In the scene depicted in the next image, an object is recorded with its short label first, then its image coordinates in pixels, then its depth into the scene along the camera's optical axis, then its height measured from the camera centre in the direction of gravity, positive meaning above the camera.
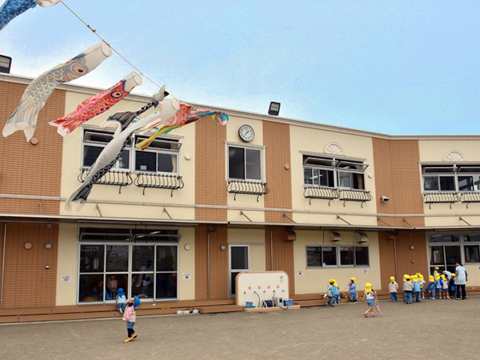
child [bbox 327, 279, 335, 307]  17.09 -1.56
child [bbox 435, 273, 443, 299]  18.91 -1.41
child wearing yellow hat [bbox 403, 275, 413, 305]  17.23 -1.41
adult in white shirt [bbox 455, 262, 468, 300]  18.30 -1.08
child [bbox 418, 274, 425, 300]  18.98 -1.44
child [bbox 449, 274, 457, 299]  19.41 -1.54
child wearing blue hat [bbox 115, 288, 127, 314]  14.04 -1.40
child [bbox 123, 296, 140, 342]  10.48 -1.36
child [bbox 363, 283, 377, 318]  13.84 -1.32
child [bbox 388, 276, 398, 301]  18.00 -1.39
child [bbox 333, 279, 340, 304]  17.36 -1.47
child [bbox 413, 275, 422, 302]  17.89 -1.47
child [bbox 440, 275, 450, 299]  18.91 -1.29
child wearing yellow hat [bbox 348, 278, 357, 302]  17.77 -1.46
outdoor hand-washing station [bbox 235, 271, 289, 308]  15.88 -1.17
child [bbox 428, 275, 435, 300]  19.13 -1.54
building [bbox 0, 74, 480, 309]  14.21 +1.69
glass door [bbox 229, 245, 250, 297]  17.06 -0.24
